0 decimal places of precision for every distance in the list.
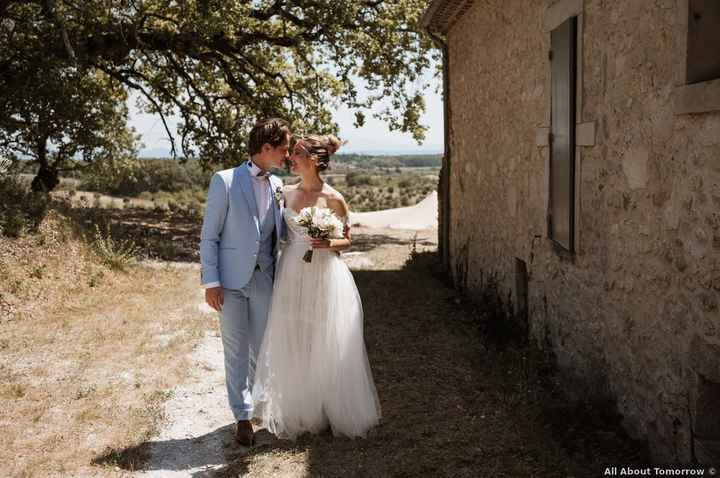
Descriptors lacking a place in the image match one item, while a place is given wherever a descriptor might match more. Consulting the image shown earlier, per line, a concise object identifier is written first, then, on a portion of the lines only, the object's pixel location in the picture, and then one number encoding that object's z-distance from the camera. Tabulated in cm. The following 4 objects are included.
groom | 468
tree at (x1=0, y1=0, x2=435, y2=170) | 1284
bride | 475
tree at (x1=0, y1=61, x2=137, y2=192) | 1295
